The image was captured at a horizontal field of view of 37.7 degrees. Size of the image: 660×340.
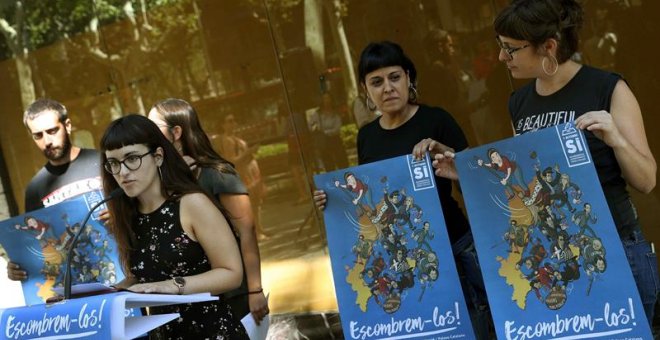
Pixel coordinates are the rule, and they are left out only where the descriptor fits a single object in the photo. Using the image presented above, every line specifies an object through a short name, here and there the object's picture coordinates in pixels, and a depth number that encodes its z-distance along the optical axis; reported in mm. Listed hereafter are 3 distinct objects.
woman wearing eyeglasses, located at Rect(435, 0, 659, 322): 2779
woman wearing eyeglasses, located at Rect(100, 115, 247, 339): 3082
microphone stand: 2855
